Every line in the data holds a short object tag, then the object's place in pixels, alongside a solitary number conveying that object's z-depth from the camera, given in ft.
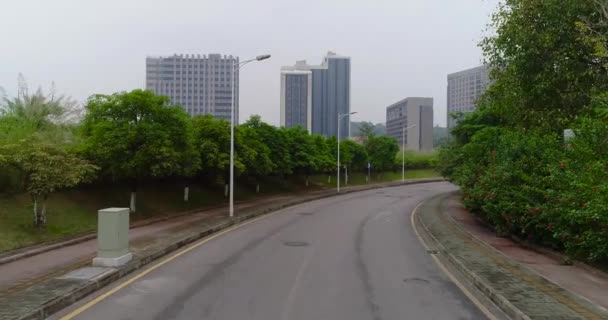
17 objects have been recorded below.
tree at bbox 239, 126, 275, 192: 98.34
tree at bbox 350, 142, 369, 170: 184.98
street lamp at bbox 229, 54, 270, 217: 72.18
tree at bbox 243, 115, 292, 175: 115.75
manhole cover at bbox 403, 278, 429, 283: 31.94
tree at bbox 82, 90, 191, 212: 64.59
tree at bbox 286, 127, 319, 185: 129.59
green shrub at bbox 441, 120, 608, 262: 34.40
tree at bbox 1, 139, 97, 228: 51.13
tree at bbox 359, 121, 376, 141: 272.49
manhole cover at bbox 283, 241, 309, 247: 48.01
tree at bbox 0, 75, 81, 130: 87.81
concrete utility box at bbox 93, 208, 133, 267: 33.68
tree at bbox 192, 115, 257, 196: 85.81
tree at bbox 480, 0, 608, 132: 55.62
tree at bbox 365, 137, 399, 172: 201.05
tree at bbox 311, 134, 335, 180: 140.43
